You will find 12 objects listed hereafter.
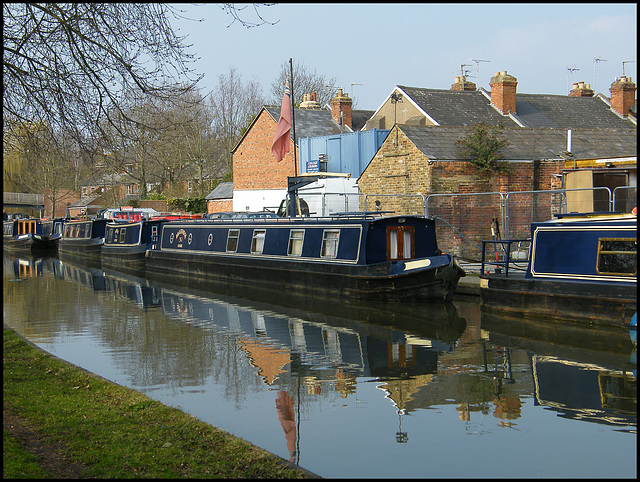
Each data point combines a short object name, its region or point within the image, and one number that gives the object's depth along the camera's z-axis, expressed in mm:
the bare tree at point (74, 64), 8594
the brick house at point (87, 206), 62797
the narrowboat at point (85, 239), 35688
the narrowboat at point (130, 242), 29578
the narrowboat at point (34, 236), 42750
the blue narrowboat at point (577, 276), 13068
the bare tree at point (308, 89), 55750
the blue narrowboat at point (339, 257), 16875
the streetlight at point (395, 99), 29994
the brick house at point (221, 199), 41438
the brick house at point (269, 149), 35062
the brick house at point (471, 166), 20859
